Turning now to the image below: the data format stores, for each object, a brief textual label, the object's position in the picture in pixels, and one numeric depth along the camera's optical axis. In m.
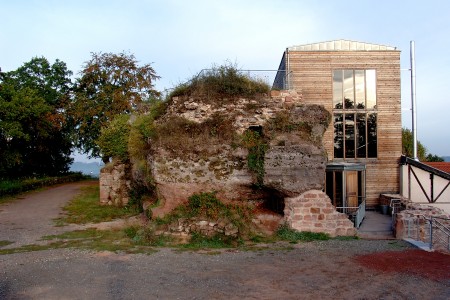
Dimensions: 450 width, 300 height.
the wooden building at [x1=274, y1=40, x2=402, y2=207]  20.83
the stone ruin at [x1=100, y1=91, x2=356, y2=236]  12.32
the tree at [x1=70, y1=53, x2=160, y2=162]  33.03
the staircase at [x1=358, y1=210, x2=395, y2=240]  12.61
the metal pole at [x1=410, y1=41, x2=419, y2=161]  21.86
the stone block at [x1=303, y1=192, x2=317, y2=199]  12.33
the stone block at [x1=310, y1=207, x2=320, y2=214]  12.31
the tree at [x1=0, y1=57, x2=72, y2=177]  28.22
